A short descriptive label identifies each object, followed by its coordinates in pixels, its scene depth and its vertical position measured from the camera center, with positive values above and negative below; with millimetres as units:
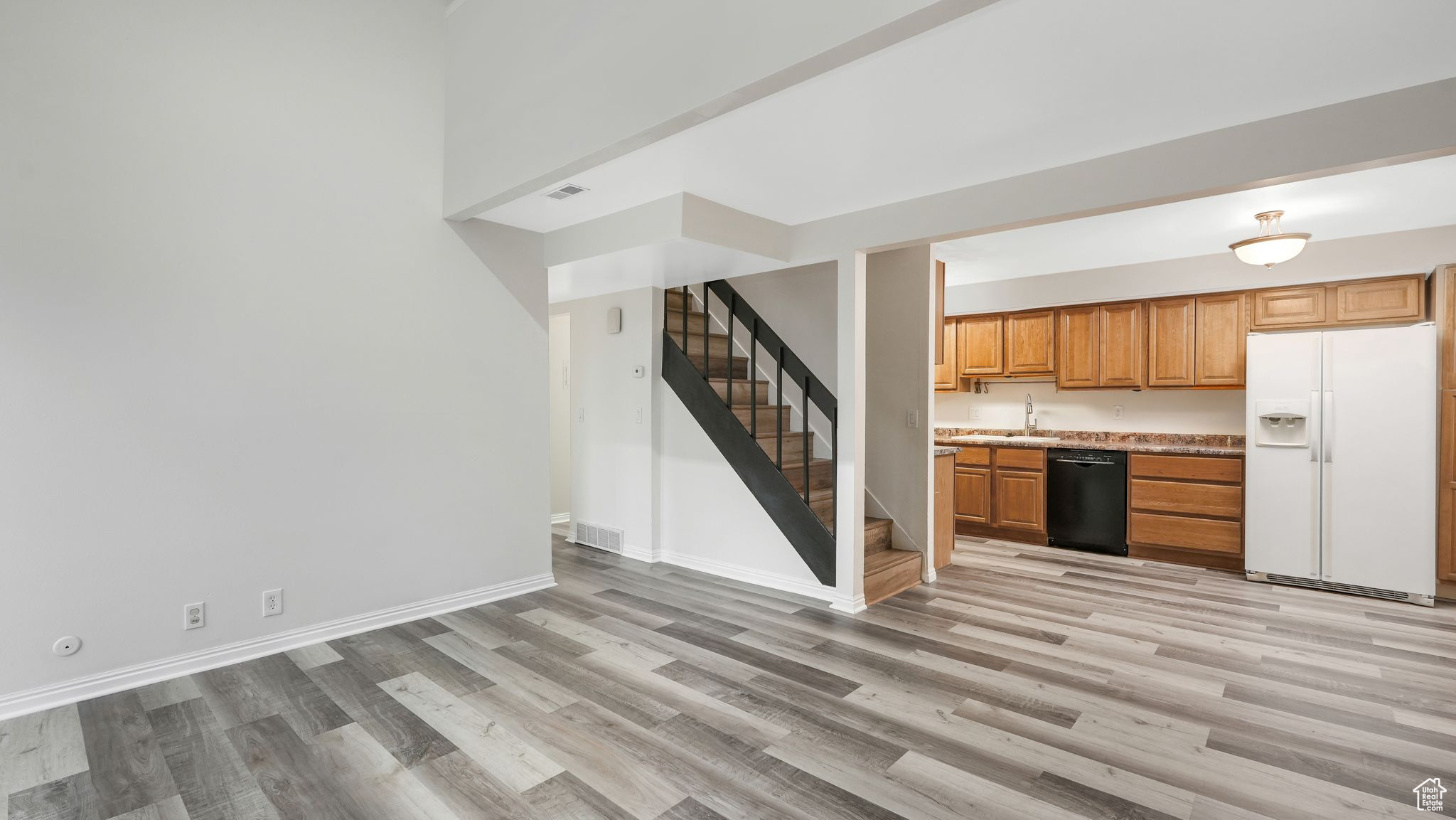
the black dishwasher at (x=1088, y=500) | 5617 -835
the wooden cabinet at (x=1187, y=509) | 5125 -845
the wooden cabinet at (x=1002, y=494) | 6020 -837
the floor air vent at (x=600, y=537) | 5520 -1121
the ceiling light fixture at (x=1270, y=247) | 4078 +962
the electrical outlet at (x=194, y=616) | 3107 -980
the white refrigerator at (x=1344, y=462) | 4336 -403
